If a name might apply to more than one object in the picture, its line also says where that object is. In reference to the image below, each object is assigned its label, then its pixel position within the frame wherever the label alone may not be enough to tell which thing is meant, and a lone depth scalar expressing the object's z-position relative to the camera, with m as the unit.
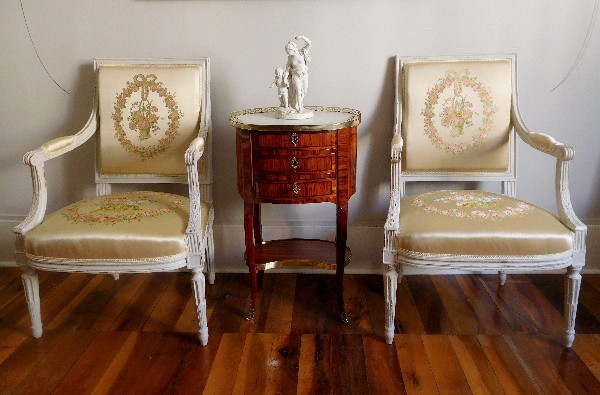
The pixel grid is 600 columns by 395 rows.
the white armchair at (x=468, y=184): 1.97
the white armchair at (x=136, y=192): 2.02
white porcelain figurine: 2.22
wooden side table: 2.12
